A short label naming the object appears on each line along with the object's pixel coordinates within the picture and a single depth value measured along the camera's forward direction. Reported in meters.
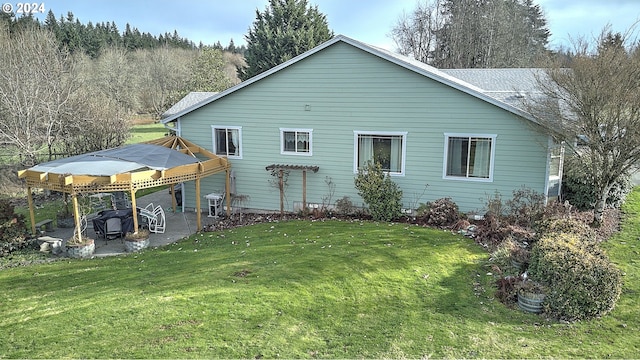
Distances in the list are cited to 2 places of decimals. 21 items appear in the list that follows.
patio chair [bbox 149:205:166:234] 11.56
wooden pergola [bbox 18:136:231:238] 9.82
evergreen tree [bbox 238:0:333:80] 32.84
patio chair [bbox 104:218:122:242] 10.73
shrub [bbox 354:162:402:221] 11.91
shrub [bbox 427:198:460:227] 11.42
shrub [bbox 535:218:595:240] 8.38
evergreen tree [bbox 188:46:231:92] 39.78
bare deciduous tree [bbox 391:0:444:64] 36.56
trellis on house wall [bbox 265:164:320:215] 12.91
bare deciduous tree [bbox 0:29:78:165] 17.89
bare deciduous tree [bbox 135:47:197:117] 44.03
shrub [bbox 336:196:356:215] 12.71
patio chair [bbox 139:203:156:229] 11.45
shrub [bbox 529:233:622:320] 6.17
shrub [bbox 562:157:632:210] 11.53
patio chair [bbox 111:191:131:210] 14.35
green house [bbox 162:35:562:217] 11.21
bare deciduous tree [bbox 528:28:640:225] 8.96
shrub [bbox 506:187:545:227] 10.40
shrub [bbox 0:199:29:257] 9.88
